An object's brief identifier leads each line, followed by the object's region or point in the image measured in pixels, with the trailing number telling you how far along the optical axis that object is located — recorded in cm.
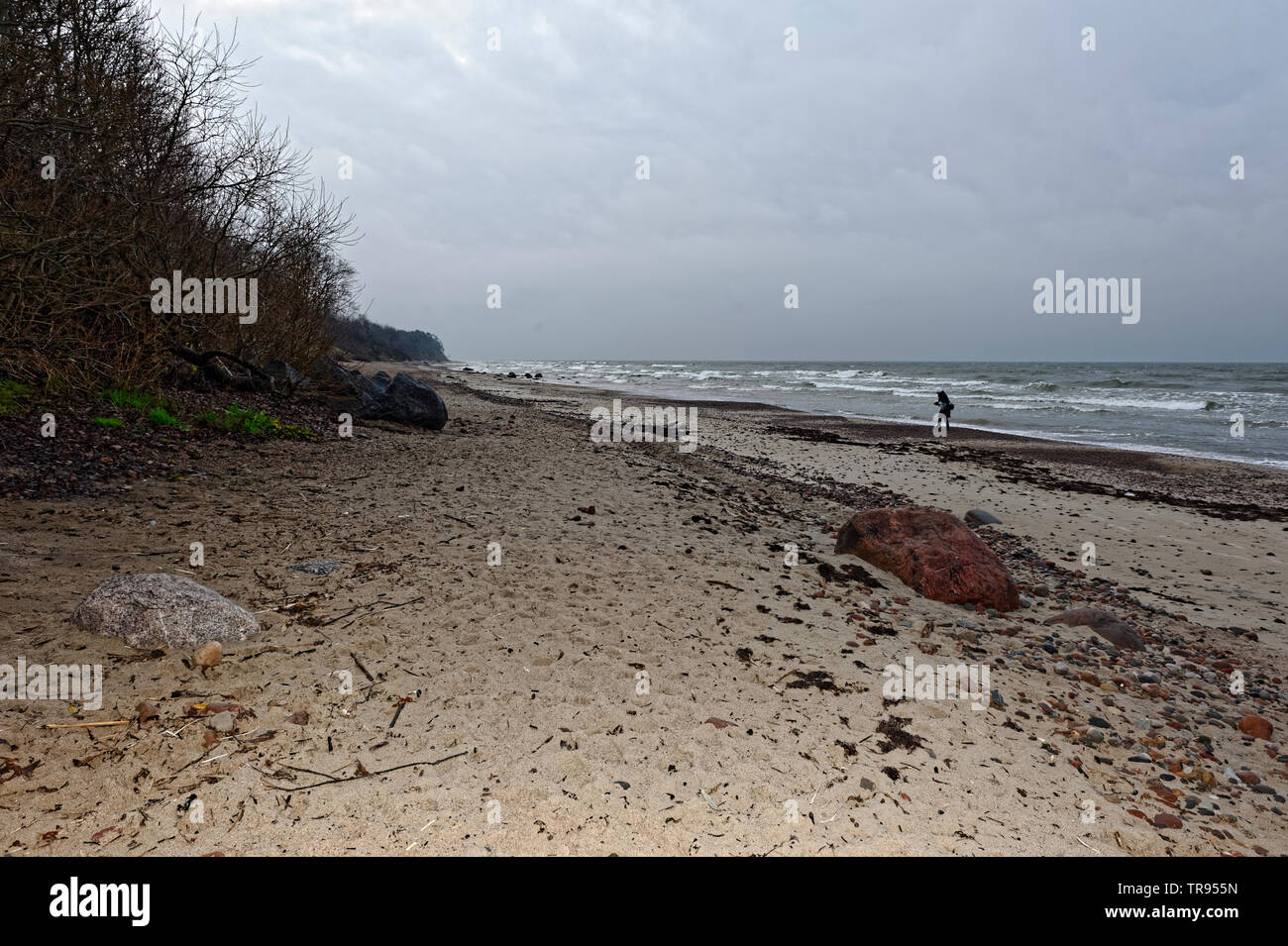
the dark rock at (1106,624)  558
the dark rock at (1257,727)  426
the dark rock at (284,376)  1436
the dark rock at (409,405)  1438
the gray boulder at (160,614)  402
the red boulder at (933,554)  636
